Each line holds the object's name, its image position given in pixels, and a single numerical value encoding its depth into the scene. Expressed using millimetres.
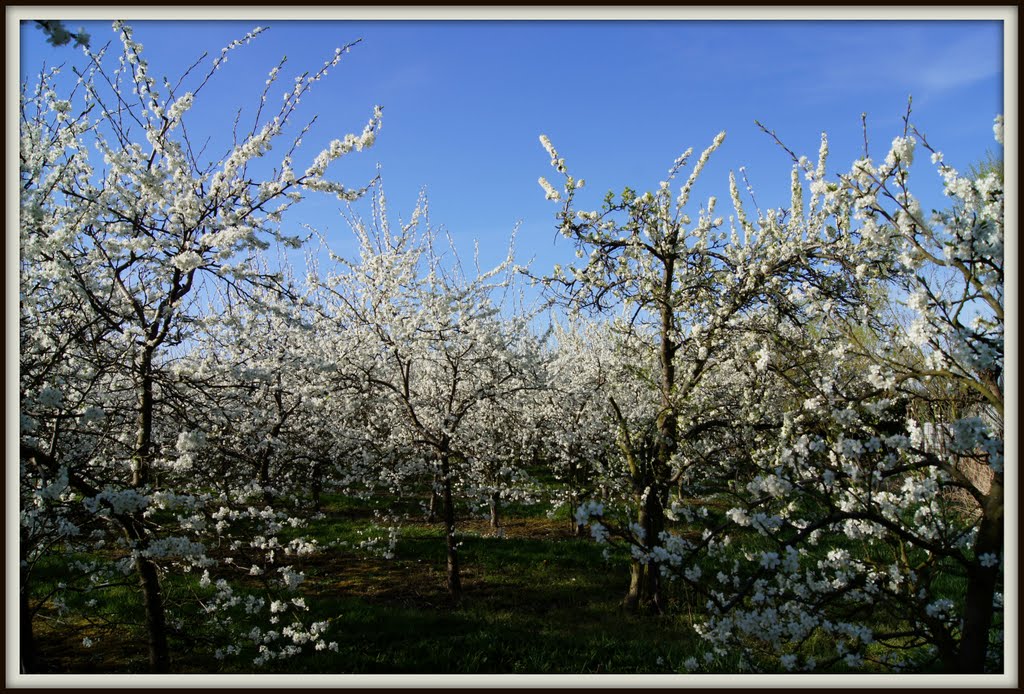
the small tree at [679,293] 5938
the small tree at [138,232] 4273
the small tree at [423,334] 7770
